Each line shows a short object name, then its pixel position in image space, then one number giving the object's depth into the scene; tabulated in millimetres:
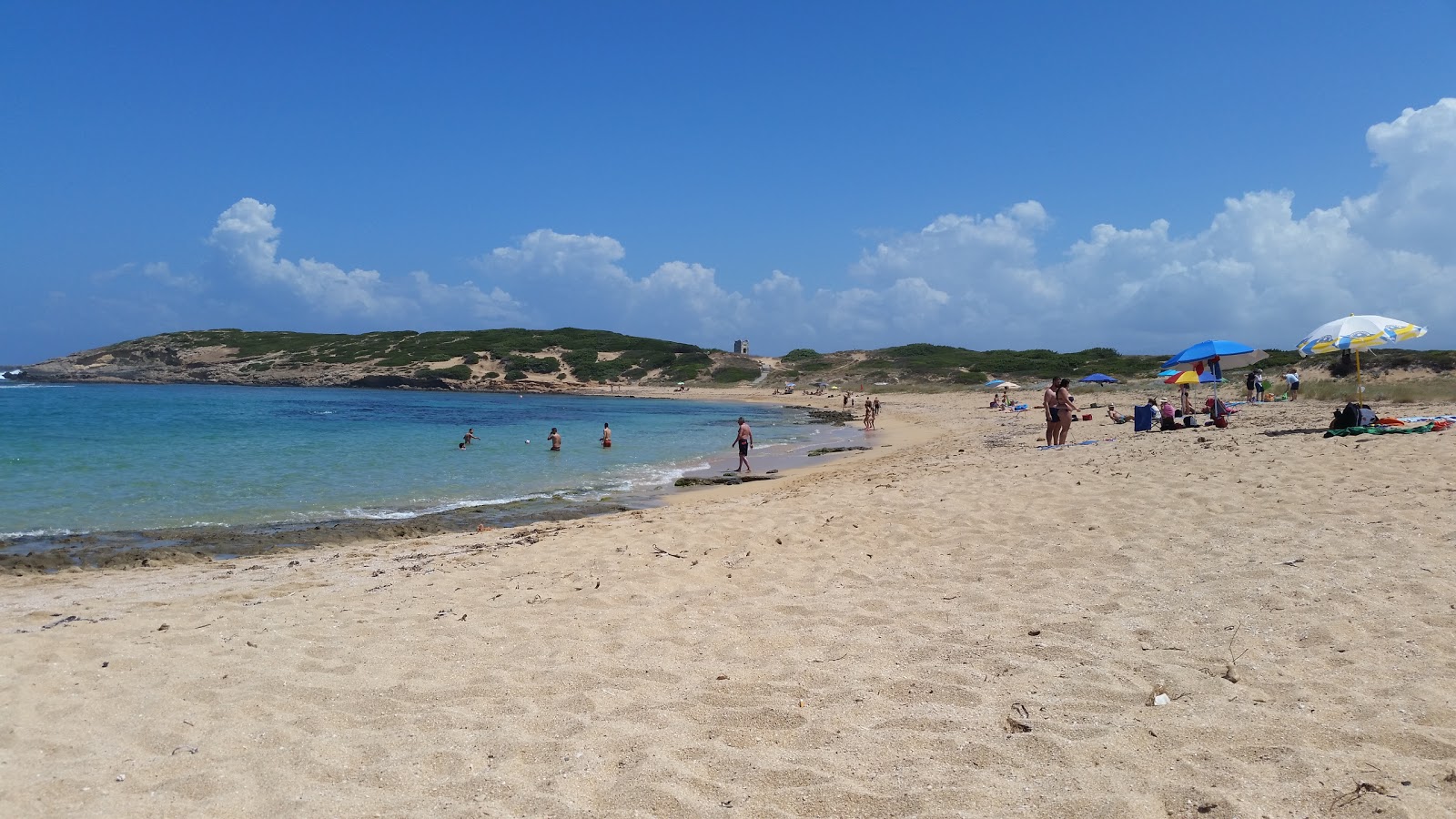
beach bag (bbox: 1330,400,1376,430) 12969
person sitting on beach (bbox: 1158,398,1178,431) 17516
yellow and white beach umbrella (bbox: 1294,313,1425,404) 13719
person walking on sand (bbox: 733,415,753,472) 19266
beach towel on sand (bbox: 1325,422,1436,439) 12228
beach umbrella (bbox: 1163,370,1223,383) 20500
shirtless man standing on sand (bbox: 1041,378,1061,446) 17031
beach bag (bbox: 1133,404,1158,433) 18531
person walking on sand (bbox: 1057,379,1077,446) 16828
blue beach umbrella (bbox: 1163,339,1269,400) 17984
